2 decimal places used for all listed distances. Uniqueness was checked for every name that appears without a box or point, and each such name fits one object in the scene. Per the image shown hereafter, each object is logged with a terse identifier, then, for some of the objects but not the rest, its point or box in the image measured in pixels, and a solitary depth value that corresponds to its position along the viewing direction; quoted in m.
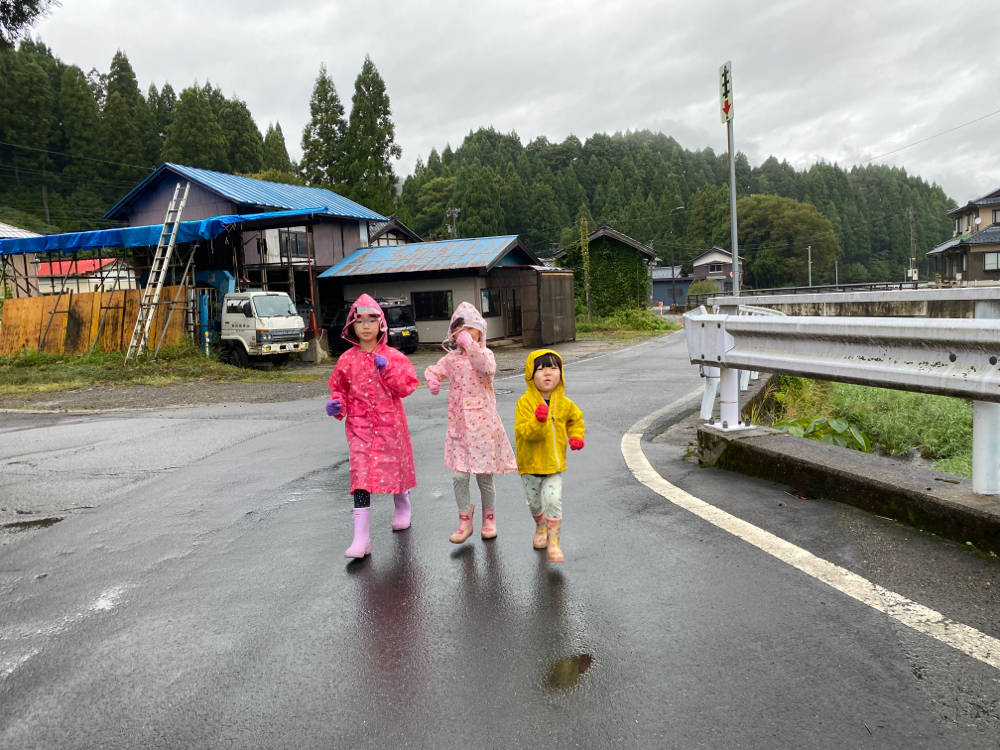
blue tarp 20.91
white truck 20.11
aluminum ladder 20.02
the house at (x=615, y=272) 39.06
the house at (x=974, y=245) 54.38
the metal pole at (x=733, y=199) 17.56
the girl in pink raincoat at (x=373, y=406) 4.46
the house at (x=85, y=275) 23.81
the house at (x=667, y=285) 89.12
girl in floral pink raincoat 4.39
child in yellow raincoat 4.07
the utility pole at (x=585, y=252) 37.62
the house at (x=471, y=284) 27.78
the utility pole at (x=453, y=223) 61.08
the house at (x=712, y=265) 93.00
